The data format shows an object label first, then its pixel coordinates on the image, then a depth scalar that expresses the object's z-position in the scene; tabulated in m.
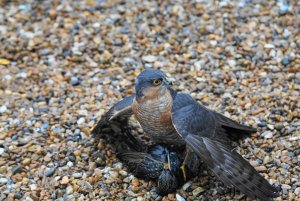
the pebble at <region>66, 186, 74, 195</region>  9.43
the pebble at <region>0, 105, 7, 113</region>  11.05
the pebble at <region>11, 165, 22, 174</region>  9.77
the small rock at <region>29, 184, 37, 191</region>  9.52
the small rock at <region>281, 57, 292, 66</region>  11.45
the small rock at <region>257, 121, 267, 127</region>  10.18
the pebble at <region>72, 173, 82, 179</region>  9.62
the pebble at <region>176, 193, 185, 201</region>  9.20
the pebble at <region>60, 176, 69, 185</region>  9.53
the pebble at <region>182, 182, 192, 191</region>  9.35
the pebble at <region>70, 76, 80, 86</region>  11.57
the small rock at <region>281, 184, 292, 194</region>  8.99
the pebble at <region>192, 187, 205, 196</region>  9.23
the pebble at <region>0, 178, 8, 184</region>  9.64
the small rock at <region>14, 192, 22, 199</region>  9.39
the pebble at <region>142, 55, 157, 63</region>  11.91
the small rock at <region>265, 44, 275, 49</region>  11.89
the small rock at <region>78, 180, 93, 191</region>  9.44
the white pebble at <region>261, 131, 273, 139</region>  9.95
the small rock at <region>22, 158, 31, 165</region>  9.92
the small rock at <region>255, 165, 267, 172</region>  9.35
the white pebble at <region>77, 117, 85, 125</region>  10.64
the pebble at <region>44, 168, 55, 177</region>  9.70
